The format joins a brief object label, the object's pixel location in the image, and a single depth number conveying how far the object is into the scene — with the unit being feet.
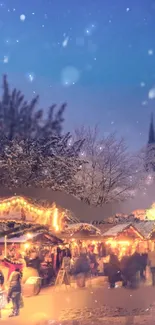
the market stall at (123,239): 72.92
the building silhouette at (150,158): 148.46
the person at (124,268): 57.11
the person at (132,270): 56.49
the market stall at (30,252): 55.31
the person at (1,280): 47.91
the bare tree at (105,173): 117.29
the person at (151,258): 75.41
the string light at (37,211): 61.05
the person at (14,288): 38.86
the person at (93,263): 70.03
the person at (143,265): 60.90
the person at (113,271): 56.30
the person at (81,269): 58.23
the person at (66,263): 61.77
